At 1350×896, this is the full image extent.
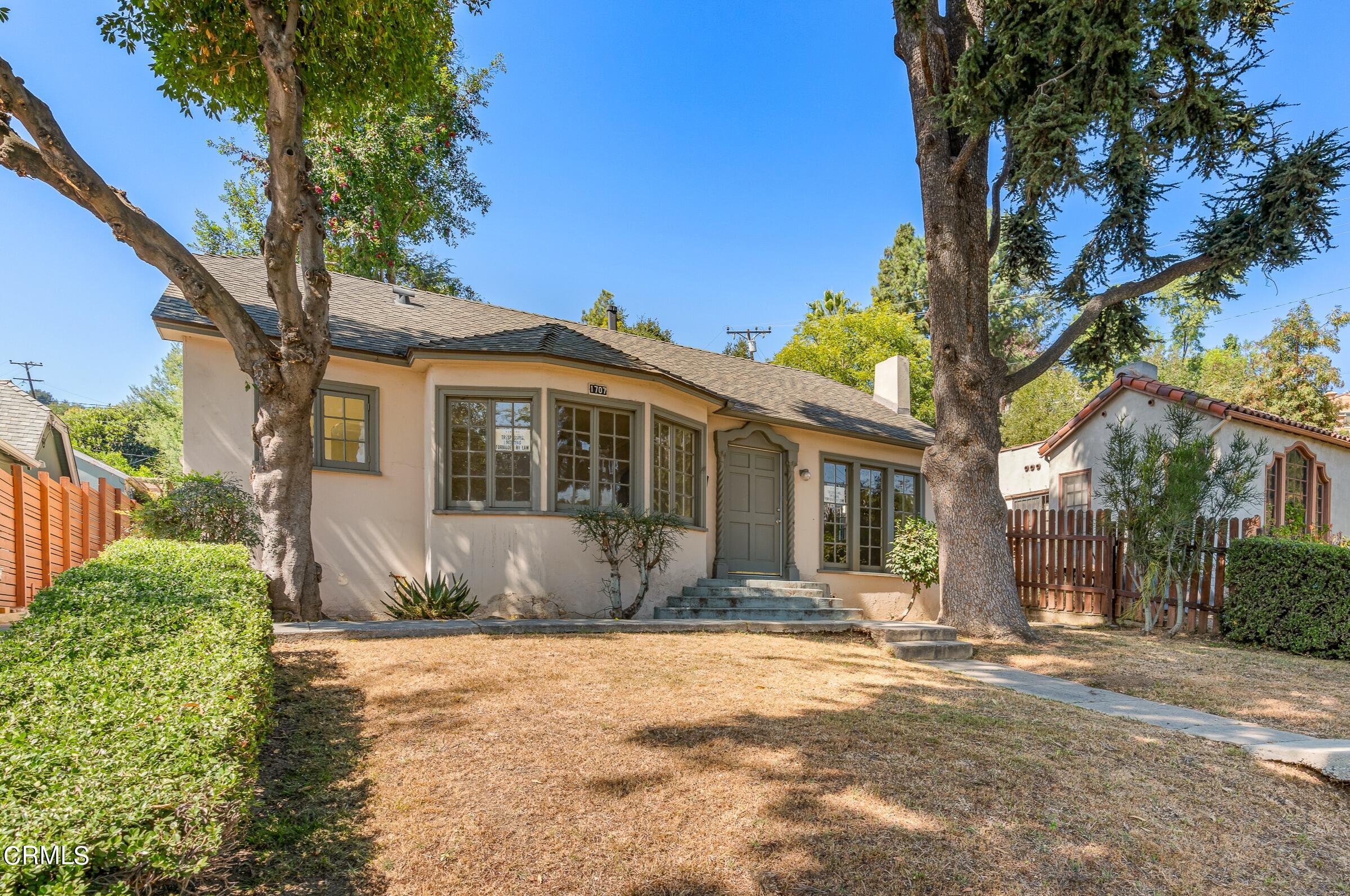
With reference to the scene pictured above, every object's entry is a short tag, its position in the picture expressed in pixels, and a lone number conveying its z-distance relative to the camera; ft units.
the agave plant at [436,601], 28.71
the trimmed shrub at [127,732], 5.63
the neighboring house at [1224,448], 47.85
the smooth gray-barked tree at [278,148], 22.86
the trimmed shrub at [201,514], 25.34
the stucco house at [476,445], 30.81
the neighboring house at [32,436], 51.70
